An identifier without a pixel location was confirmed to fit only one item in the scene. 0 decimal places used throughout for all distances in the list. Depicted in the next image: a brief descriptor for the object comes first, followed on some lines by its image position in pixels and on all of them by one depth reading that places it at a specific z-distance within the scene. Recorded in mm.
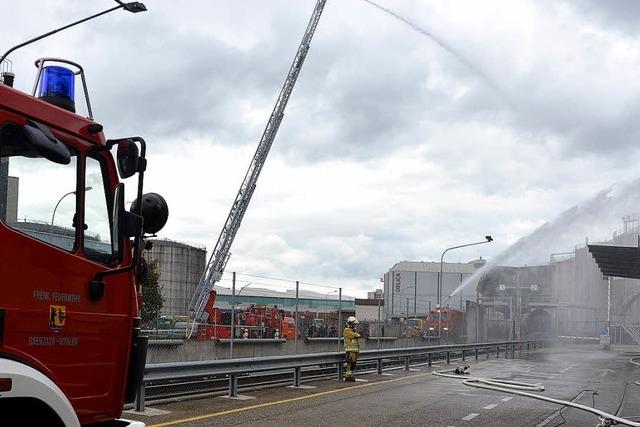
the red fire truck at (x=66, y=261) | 3834
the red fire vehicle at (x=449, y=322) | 36144
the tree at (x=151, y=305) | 13882
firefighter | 16219
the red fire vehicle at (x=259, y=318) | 27188
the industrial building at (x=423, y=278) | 95656
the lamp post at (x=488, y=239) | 36906
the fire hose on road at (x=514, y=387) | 8941
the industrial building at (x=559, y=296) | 55219
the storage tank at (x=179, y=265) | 54625
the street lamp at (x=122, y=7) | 11699
